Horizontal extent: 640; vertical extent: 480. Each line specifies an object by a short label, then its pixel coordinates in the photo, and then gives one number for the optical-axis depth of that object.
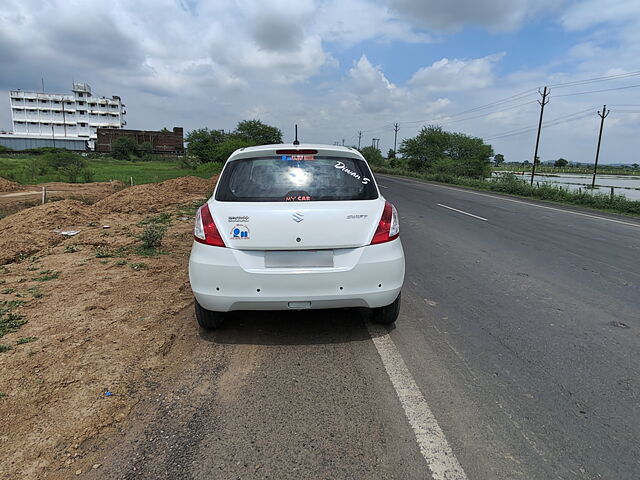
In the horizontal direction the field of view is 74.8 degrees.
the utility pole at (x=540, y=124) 37.13
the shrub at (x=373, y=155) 88.06
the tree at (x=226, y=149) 47.53
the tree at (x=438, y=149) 62.69
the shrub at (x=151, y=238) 7.27
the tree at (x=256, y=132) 61.95
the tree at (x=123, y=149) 79.31
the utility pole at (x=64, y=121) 107.31
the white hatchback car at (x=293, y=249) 3.39
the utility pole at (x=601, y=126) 39.91
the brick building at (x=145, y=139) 92.81
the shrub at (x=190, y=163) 49.31
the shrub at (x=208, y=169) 40.17
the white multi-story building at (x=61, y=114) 106.06
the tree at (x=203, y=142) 58.53
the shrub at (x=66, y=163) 25.36
